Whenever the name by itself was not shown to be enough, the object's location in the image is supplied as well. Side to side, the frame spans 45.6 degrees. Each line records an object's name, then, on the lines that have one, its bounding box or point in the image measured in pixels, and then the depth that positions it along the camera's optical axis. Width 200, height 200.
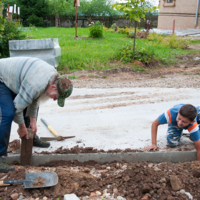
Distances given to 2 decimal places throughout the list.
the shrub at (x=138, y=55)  8.10
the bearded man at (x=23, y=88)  2.23
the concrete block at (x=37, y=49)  6.36
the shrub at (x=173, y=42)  10.95
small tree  7.49
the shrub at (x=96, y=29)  13.38
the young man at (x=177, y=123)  2.83
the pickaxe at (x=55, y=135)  3.43
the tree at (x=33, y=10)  27.34
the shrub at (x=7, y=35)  7.35
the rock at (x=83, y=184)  2.38
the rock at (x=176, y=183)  2.34
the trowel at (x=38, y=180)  2.28
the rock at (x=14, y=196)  2.17
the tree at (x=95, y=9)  29.50
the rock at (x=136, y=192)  2.30
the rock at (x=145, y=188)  2.30
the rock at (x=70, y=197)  2.16
